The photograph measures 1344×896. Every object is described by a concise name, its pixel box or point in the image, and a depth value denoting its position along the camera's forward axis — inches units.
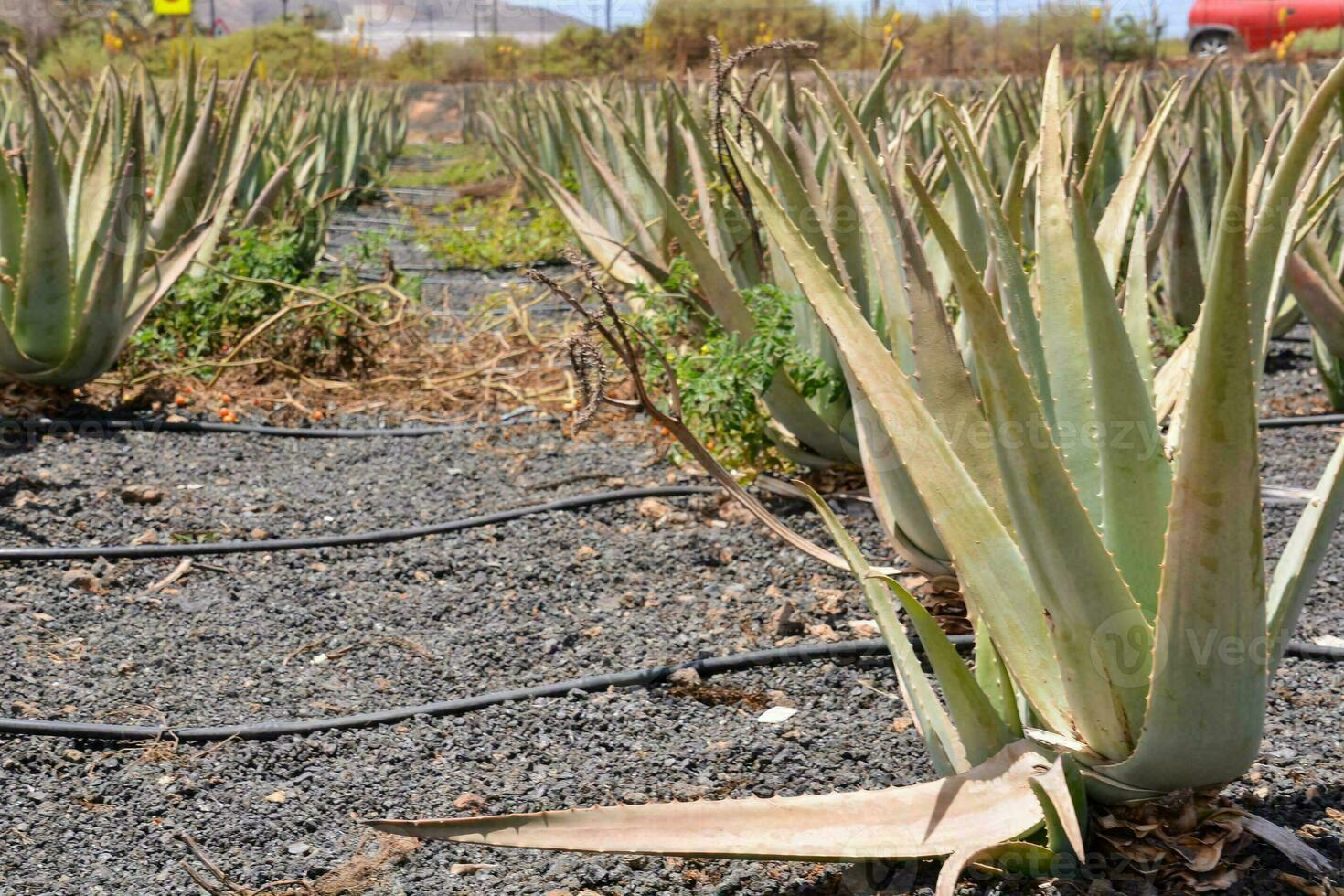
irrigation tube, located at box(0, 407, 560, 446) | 146.0
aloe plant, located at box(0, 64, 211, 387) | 142.8
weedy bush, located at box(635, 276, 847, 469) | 114.4
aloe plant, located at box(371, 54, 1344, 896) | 48.1
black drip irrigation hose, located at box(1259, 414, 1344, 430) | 136.6
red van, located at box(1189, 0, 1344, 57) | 788.6
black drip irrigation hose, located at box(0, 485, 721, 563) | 111.4
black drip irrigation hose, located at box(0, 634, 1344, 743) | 81.1
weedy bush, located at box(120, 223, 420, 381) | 176.7
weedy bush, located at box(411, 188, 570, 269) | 285.6
